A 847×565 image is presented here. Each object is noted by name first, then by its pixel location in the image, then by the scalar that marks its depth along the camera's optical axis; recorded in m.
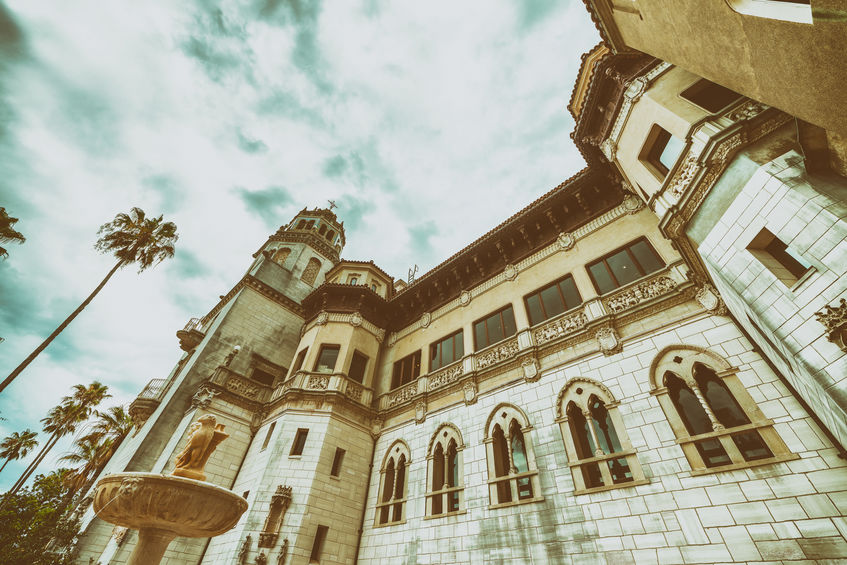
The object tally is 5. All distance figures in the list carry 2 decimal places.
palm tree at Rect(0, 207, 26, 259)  13.34
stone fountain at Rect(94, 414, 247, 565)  5.31
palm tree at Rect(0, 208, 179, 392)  16.73
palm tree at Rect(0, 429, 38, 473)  31.27
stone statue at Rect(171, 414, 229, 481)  6.50
